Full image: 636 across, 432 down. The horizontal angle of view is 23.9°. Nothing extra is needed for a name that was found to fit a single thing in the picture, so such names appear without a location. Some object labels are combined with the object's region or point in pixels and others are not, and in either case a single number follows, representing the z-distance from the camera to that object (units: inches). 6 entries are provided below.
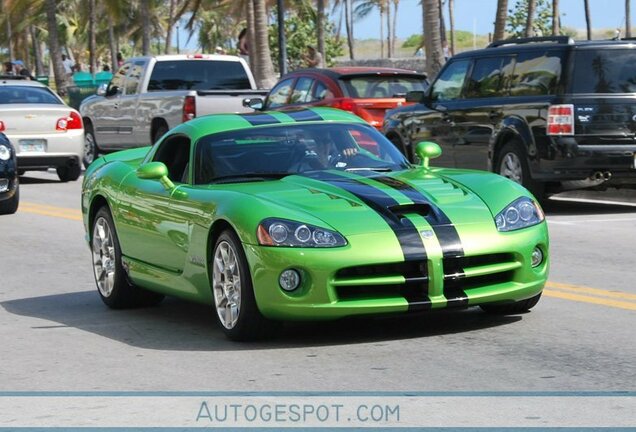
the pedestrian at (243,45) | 1459.2
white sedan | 893.2
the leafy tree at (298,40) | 2666.6
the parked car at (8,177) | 687.1
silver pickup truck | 922.1
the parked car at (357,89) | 809.5
